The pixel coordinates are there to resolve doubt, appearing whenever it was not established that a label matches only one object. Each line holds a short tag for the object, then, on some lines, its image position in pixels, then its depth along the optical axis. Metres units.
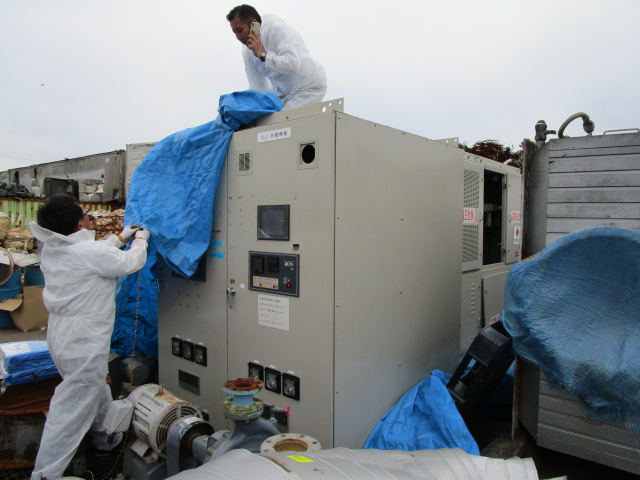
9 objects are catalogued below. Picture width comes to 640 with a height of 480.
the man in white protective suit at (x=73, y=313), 2.20
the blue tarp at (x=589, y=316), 1.76
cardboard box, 5.55
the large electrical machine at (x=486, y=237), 3.14
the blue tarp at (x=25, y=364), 2.33
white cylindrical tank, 1.08
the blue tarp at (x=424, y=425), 2.10
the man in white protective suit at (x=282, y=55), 2.74
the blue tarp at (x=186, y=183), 2.47
